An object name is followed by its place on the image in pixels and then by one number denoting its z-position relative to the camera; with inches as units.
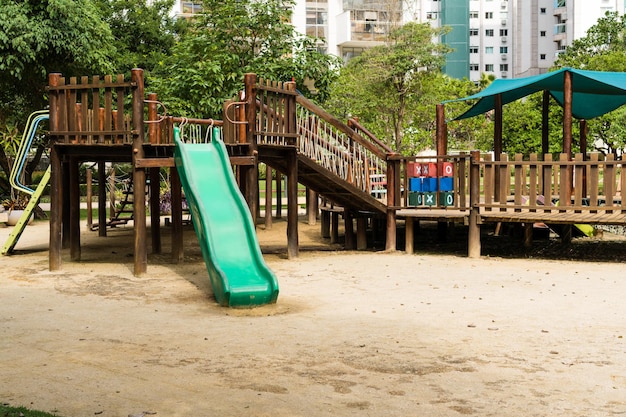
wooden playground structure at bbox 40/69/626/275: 561.3
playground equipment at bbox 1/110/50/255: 658.8
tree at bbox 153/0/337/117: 849.5
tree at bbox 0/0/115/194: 948.0
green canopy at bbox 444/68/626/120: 647.1
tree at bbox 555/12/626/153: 1561.3
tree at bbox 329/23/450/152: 1524.4
